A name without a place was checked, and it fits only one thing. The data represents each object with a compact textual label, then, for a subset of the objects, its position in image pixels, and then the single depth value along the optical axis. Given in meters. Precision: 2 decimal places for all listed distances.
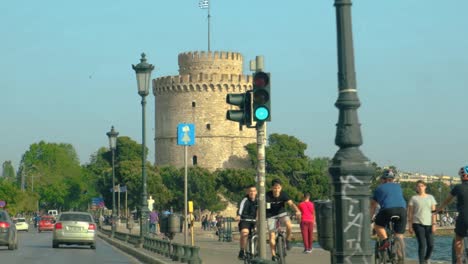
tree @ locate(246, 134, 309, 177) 121.38
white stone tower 121.12
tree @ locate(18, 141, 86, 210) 160.00
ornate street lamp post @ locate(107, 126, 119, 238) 48.70
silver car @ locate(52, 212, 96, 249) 36.91
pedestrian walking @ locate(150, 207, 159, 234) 54.06
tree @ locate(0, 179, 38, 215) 113.49
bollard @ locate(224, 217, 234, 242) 46.31
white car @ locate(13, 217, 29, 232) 81.12
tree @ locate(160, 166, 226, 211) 110.00
